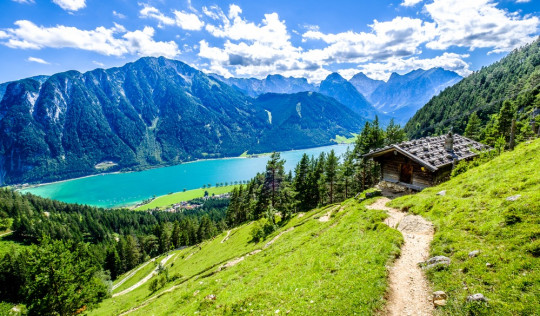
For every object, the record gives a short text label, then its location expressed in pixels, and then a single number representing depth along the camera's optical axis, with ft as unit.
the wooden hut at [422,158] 90.58
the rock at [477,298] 27.87
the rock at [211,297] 51.85
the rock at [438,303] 30.54
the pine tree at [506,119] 183.16
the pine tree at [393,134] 187.93
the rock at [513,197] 41.29
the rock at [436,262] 36.99
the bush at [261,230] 125.66
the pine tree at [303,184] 214.61
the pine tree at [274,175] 188.95
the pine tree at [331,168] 174.19
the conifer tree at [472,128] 247.09
